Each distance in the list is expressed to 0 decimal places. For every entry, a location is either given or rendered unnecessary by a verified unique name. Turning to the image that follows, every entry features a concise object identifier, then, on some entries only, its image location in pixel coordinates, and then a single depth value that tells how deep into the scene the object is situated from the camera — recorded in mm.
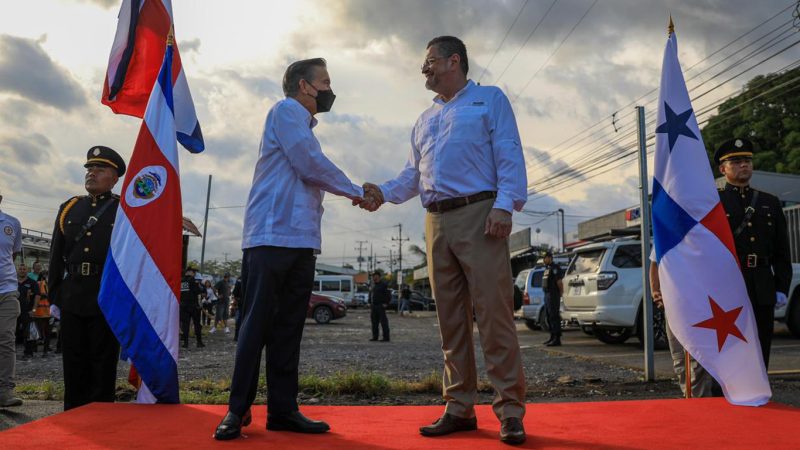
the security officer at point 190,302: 13709
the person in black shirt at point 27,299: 11906
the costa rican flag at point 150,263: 3982
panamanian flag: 4059
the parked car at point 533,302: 16859
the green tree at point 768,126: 30266
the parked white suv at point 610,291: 10773
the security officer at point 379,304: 15836
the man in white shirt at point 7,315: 5461
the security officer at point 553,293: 12920
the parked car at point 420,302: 44812
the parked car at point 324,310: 25219
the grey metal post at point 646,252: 6730
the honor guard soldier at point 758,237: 4438
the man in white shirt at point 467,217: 3277
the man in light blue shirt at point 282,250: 3289
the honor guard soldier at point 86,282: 4184
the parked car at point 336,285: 47931
